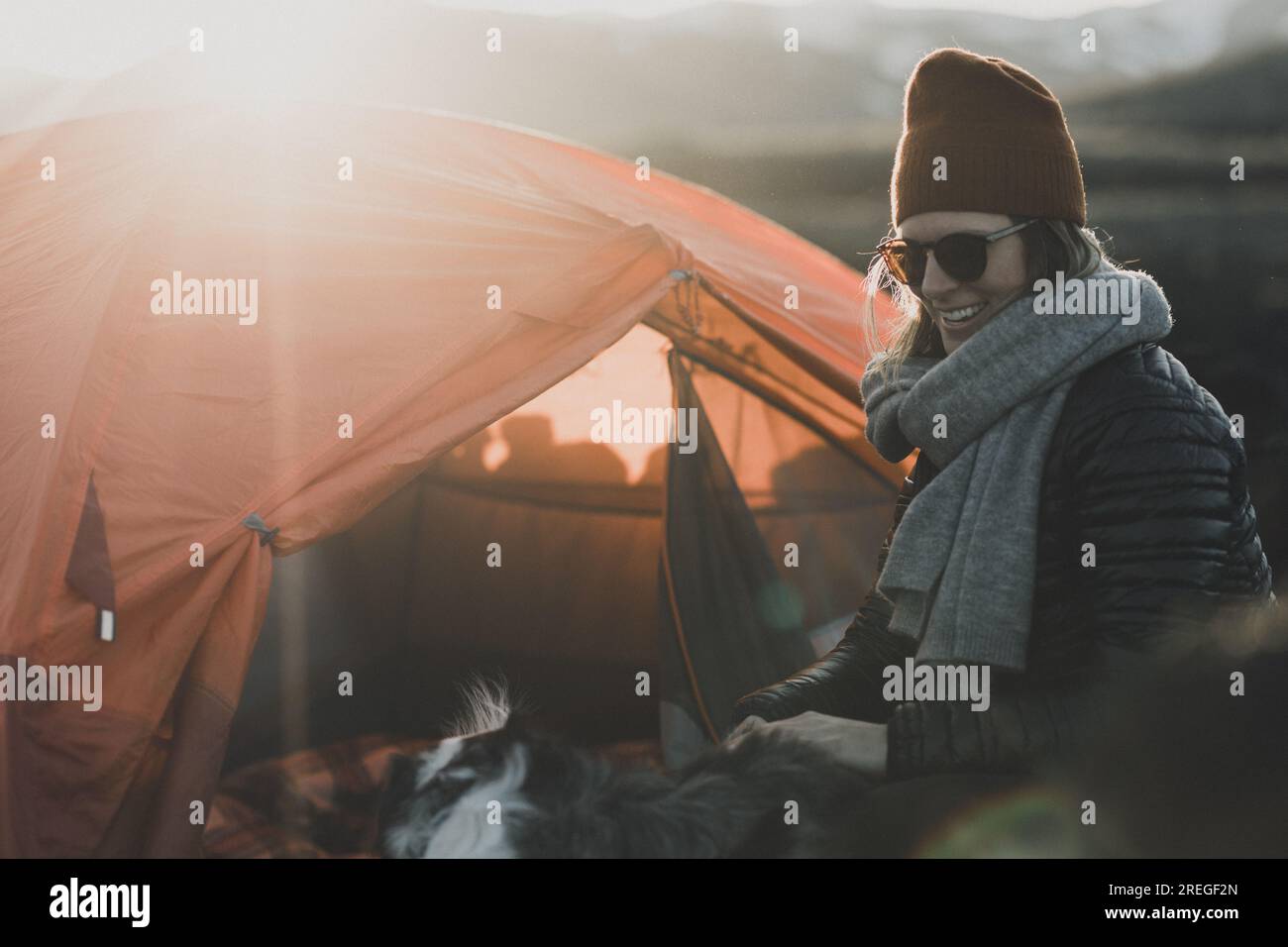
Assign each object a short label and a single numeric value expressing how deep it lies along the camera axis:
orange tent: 1.77
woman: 1.28
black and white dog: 1.47
